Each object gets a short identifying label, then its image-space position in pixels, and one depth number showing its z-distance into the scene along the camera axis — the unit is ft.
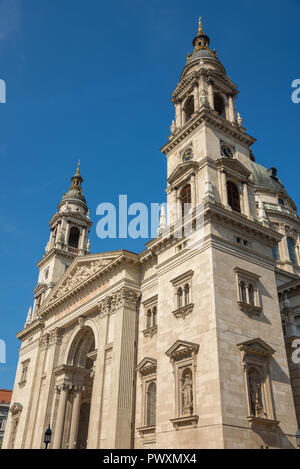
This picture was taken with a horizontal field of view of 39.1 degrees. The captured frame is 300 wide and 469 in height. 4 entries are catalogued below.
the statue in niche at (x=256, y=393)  75.36
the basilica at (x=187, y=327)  76.79
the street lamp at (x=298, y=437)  76.95
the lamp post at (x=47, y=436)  84.38
